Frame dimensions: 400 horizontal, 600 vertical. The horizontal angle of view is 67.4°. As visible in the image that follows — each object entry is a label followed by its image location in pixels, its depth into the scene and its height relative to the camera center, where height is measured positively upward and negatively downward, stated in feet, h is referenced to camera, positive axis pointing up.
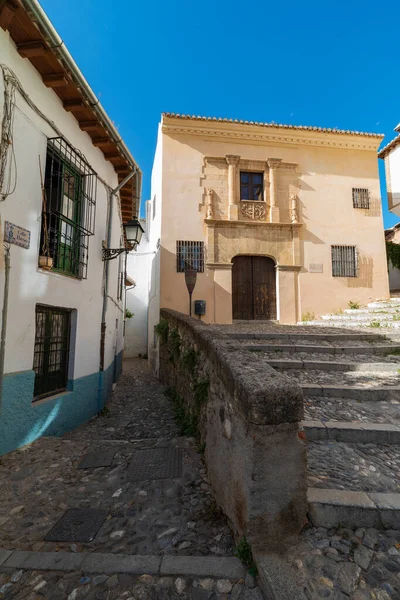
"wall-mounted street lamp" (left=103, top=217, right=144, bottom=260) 19.48 +6.12
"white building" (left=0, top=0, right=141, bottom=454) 11.33 +4.54
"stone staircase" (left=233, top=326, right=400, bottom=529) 6.00 -2.82
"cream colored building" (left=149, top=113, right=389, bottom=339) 33.91 +12.88
